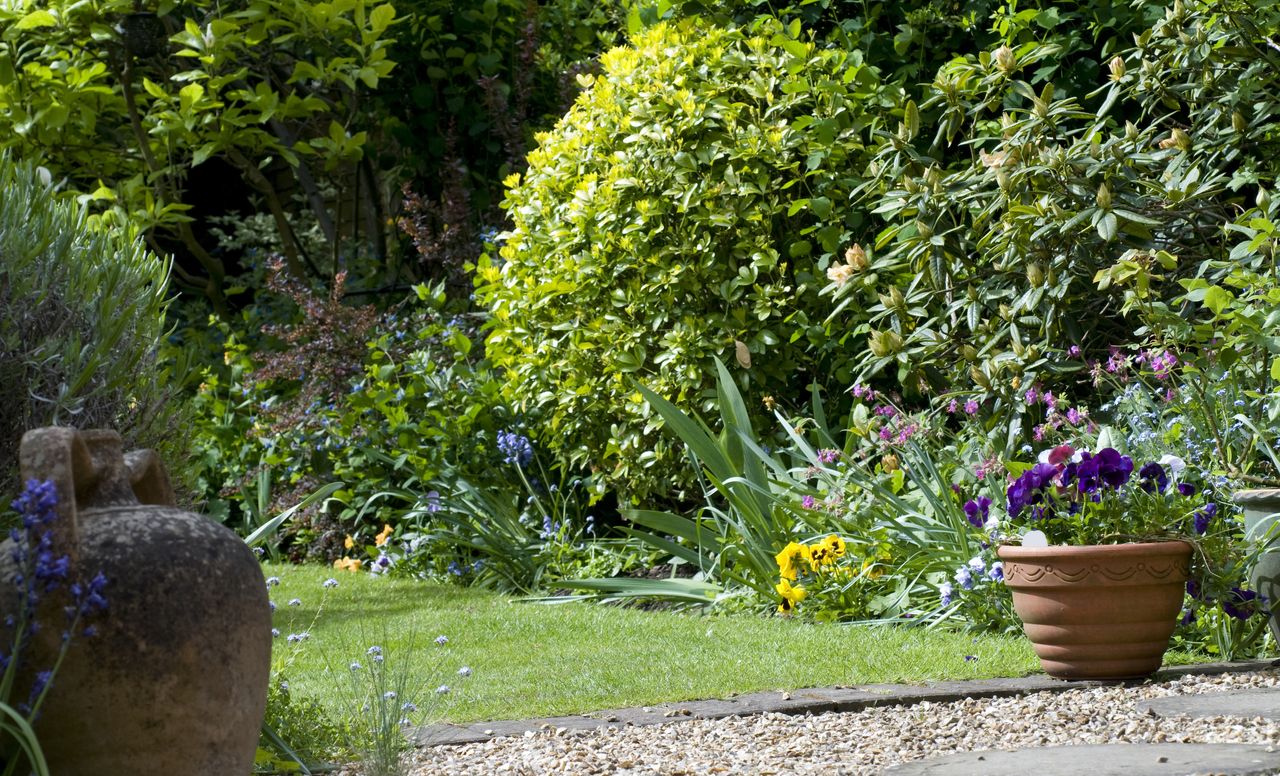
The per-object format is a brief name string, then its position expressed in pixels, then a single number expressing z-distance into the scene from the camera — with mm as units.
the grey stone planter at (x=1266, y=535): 3783
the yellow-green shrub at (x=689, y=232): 5953
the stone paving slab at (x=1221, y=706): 3206
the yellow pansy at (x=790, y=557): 4973
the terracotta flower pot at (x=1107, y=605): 3711
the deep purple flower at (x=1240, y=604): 3869
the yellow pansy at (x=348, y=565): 7023
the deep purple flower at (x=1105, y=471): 3805
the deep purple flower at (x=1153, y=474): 3955
